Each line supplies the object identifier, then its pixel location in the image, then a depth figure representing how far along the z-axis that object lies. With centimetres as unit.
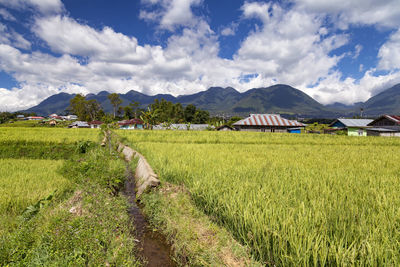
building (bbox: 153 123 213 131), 5538
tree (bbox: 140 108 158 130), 4547
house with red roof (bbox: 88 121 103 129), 5875
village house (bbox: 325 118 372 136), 3819
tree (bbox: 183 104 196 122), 7119
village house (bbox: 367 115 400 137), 3267
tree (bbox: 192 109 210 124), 7019
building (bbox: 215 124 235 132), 4731
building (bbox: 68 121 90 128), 5788
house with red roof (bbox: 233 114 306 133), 3912
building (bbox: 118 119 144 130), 5512
